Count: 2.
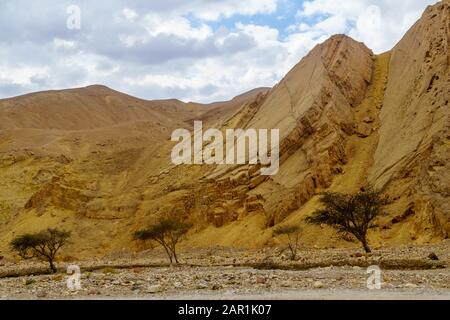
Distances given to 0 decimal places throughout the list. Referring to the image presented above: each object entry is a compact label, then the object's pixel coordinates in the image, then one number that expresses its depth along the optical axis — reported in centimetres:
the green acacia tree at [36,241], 3997
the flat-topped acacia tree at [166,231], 3853
